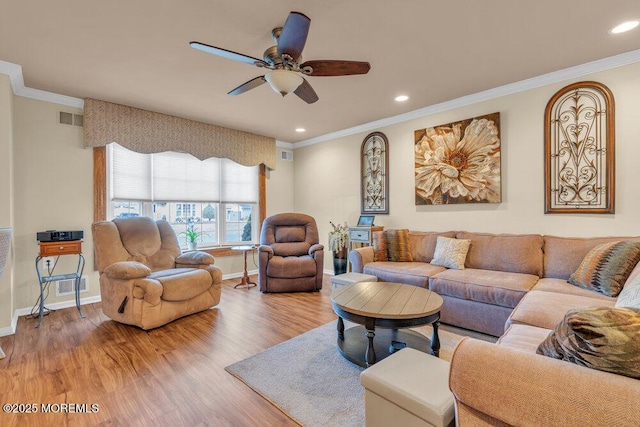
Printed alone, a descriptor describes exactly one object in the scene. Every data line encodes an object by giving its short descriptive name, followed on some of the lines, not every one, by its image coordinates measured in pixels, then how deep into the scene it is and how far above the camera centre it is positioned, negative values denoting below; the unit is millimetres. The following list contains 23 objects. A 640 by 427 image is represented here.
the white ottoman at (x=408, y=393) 1214 -777
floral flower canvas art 3602 +636
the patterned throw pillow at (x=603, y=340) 900 -409
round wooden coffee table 2025 -713
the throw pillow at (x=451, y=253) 3393 -483
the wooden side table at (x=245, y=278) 4582 -1022
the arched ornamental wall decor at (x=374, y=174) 4711 +620
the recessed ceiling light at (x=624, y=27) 2277 +1430
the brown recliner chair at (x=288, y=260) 4258 -680
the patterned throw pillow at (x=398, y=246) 3904 -450
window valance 3768 +1166
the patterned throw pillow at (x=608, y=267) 2295 -456
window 4184 +318
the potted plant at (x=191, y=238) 4785 -395
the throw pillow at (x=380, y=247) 3953 -468
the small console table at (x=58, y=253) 3191 -421
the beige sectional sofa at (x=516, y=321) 888 -605
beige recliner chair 2918 -658
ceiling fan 2078 +1167
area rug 1750 -1160
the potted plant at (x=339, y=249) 4902 -602
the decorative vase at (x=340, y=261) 4914 -801
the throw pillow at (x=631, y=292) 1500 -466
